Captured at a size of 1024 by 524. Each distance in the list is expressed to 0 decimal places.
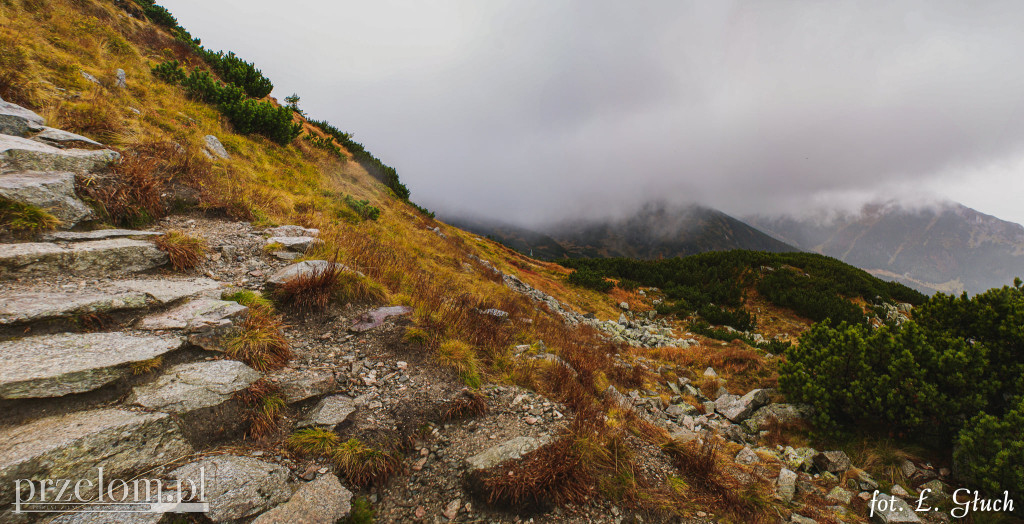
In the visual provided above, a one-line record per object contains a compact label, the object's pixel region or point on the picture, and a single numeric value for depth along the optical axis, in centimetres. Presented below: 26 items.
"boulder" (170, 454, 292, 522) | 264
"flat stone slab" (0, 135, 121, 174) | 500
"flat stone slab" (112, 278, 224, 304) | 433
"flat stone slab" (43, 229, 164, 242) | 461
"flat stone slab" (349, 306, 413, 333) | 545
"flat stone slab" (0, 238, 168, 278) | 394
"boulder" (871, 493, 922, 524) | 413
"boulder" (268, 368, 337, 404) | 380
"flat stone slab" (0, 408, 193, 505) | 229
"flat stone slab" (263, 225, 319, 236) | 751
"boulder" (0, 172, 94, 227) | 454
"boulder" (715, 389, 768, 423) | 708
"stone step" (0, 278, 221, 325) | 334
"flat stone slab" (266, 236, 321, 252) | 696
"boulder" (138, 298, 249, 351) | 390
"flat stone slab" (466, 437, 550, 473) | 351
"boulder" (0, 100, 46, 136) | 584
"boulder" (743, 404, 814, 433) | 653
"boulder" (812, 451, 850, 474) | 514
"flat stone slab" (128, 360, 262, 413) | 311
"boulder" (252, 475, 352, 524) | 270
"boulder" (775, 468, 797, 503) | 438
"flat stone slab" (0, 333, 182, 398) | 273
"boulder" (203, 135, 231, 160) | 1002
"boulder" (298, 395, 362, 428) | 362
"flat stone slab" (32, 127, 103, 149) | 597
